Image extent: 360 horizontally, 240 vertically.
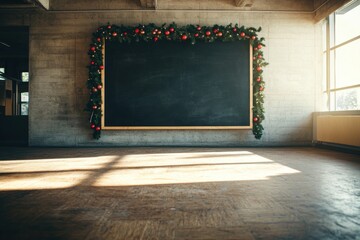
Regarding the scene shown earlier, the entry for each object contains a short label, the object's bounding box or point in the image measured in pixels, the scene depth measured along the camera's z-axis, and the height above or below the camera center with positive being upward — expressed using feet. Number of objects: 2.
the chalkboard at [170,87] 21.31 +2.45
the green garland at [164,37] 20.65 +6.28
